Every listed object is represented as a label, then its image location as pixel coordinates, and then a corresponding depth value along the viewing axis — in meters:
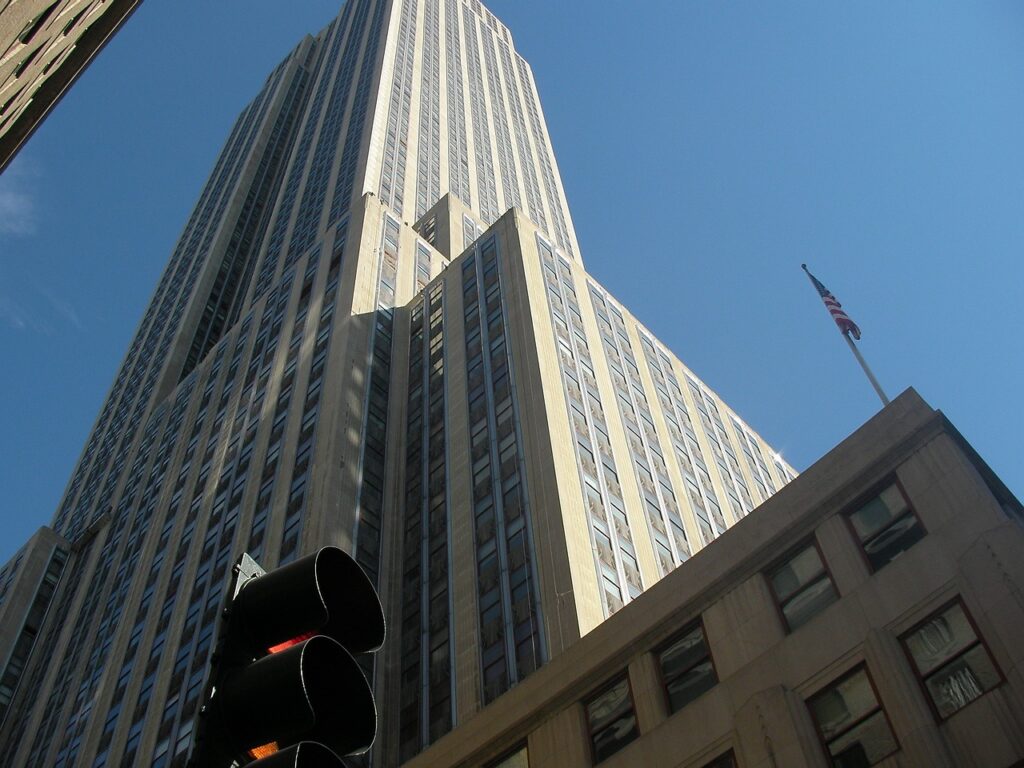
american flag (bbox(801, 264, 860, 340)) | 30.72
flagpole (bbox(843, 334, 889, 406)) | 25.50
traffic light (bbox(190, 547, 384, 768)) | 5.11
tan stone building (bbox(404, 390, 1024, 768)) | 17.97
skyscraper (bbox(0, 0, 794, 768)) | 47.91
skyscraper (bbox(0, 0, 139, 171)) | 17.94
